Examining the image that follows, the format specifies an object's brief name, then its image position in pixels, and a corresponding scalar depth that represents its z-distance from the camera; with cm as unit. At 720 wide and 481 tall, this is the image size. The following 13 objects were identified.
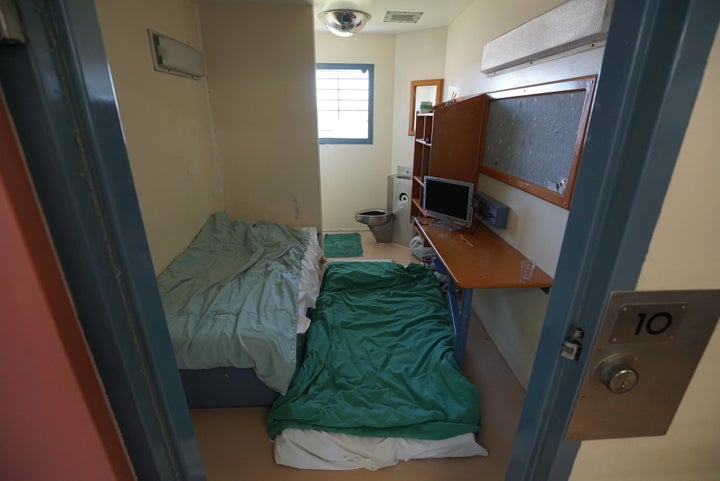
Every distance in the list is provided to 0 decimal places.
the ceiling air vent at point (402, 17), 309
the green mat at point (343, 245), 397
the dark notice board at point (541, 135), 152
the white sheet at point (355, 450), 154
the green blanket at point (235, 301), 165
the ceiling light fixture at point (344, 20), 279
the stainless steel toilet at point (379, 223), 413
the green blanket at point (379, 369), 164
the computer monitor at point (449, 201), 243
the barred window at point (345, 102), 411
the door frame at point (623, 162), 44
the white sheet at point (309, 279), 201
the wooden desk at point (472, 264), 177
